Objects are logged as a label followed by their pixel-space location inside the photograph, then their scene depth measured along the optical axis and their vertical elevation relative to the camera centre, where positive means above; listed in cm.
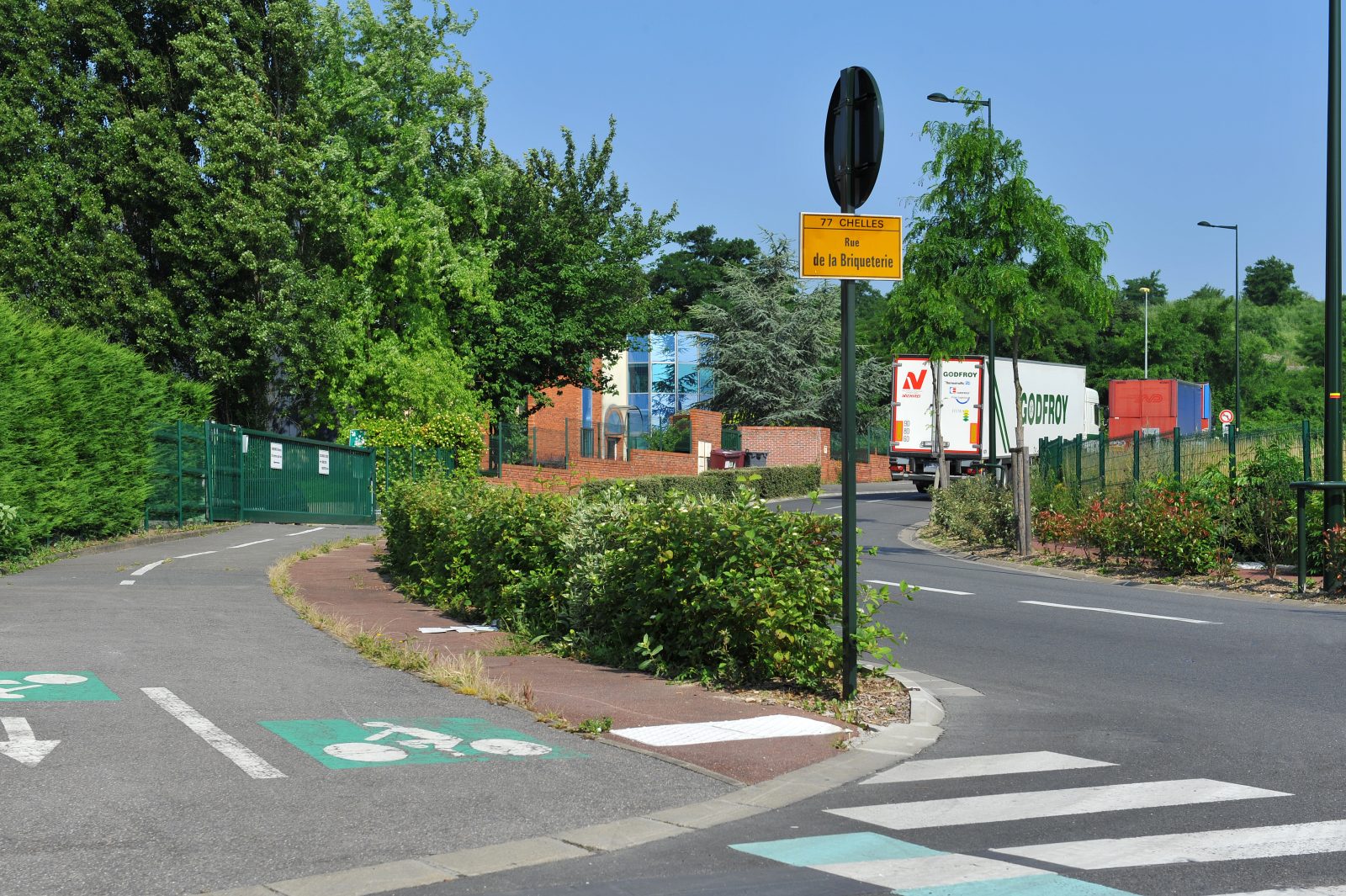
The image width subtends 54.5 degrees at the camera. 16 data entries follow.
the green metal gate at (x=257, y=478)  2609 -52
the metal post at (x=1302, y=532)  1552 -86
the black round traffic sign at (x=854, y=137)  791 +197
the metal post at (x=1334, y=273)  1519 +218
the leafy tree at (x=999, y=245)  2181 +363
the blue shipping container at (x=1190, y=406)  4669 +199
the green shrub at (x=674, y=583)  842 -91
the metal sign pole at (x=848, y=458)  790 +0
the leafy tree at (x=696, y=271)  10300 +1481
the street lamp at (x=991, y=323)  2249 +260
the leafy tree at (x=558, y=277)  3891 +546
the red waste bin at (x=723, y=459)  5108 -9
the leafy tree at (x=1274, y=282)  14125 +1919
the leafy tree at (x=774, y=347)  6588 +560
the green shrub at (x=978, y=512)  2322 -100
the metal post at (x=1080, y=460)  2433 -4
